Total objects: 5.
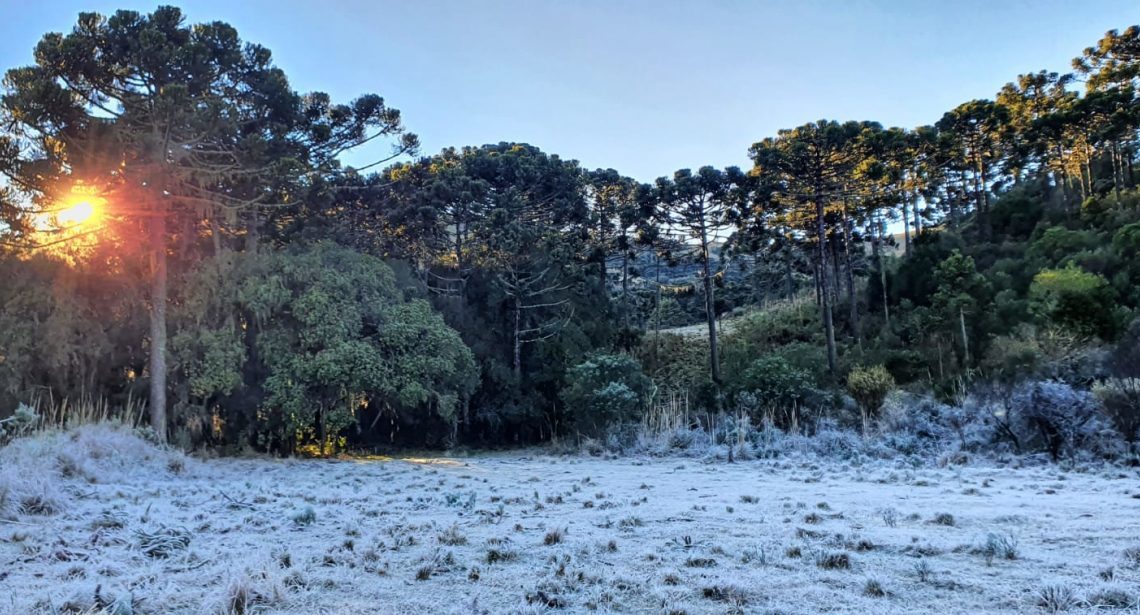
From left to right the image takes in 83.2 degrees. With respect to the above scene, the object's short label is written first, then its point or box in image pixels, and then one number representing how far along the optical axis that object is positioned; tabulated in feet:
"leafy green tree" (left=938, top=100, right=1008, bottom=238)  95.71
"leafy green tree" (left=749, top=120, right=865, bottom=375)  70.90
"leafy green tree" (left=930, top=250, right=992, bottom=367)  60.49
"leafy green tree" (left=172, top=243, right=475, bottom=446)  43.50
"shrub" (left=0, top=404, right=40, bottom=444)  28.02
